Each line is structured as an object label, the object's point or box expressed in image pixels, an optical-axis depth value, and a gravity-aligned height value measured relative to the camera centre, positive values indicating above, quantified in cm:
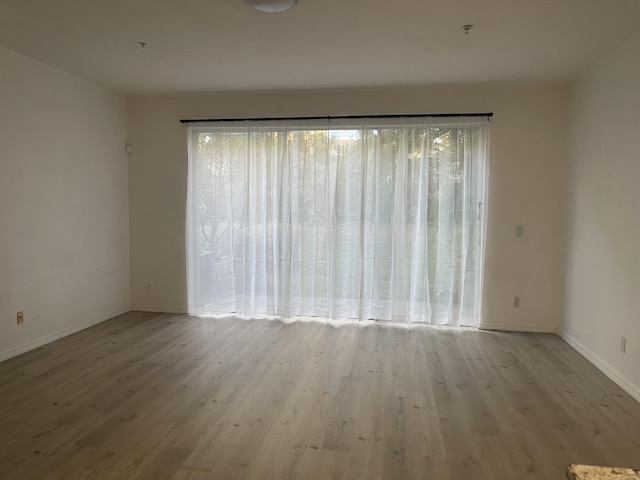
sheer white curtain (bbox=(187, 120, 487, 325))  466 -3
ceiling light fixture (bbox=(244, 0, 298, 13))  260 +128
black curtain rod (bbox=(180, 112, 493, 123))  457 +110
